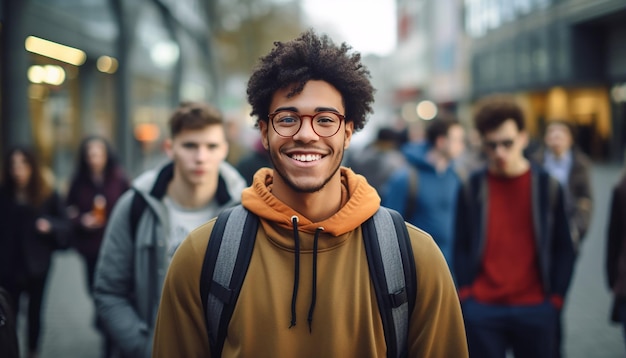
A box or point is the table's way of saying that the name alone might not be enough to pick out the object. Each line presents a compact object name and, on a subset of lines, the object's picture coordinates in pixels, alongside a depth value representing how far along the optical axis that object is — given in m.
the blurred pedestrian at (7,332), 2.48
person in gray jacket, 3.37
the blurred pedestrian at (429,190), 5.62
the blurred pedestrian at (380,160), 8.63
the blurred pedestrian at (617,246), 4.45
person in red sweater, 4.02
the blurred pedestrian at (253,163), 7.05
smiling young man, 2.06
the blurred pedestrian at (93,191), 6.21
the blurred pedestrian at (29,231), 5.66
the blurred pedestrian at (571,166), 5.86
